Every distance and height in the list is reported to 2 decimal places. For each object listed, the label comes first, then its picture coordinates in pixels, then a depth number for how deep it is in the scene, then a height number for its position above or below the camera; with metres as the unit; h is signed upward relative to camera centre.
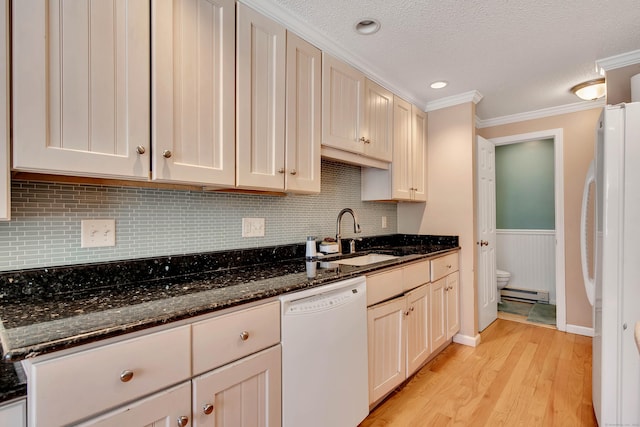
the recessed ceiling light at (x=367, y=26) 1.83 +1.11
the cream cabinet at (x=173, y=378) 0.77 -0.47
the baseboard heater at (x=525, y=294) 4.16 -1.08
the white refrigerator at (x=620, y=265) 1.55 -0.25
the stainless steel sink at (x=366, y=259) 2.34 -0.34
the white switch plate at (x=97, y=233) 1.28 -0.07
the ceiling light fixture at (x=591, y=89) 2.59 +1.04
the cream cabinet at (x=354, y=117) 1.96 +0.67
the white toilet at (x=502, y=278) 4.11 -0.82
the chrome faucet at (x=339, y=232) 2.34 -0.12
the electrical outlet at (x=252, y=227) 1.87 -0.07
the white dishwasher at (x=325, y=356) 1.33 -0.64
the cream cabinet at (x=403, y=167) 2.65 +0.42
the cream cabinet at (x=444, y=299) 2.49 -0.71
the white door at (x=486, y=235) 3.17 -0.22
